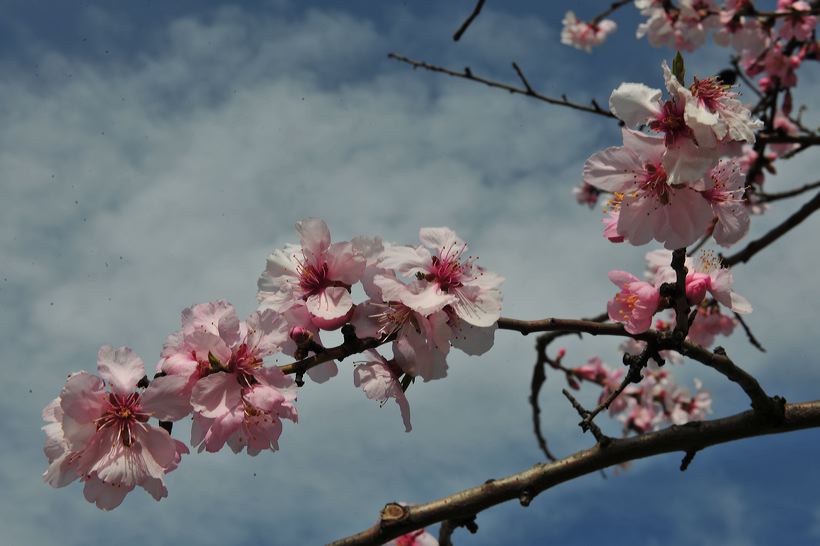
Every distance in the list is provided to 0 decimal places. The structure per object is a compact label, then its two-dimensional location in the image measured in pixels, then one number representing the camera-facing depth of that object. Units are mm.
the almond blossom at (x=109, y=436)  692
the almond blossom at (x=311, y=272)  704
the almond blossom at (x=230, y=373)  689
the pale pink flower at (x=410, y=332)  693
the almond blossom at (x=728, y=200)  714
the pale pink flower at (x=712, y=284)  727
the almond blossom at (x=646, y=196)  705
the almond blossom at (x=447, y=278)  691
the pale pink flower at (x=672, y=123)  691
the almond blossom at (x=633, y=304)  721
